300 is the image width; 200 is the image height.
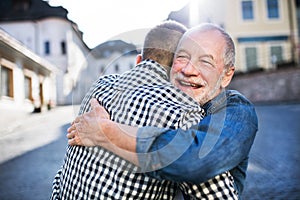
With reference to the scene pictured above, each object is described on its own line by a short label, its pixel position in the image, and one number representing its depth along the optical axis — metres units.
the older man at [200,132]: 0.98
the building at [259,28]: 19.28
